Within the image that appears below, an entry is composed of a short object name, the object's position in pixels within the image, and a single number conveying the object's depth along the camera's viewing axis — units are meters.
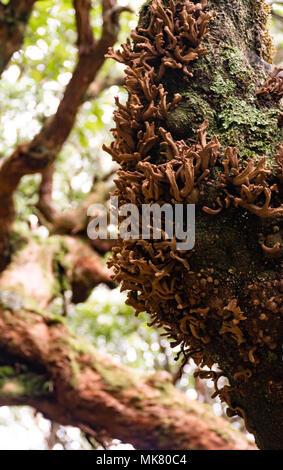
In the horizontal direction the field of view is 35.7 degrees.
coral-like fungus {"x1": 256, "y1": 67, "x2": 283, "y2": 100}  1.48
